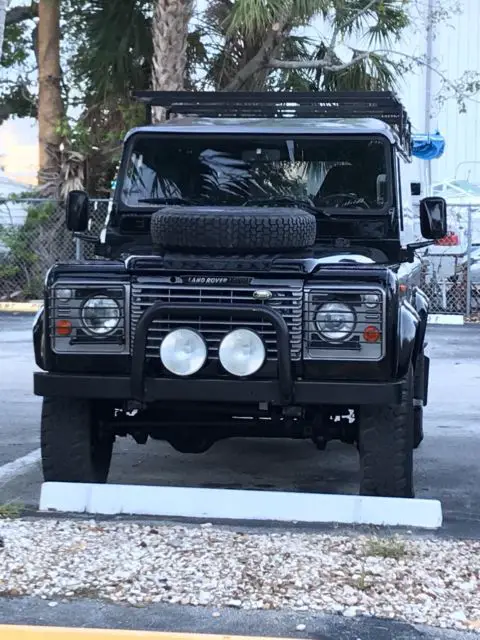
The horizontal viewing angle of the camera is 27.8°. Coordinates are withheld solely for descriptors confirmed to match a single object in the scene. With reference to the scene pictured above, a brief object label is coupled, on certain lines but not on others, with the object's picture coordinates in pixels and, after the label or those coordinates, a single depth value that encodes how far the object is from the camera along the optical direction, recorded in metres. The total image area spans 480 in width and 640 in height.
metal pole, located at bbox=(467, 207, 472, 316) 15.36
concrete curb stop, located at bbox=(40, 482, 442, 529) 5.14
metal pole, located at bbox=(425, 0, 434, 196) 21.45
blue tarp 15.02
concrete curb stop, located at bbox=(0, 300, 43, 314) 16.78
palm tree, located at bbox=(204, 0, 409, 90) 14.81
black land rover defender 4.97
